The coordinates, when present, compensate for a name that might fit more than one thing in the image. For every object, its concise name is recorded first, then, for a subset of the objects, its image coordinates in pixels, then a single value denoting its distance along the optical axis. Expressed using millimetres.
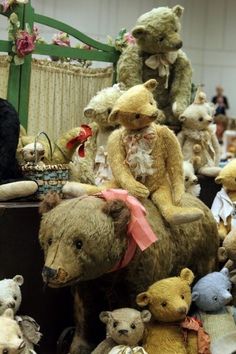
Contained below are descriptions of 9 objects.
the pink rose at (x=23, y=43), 2628
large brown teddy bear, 2076
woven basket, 2340
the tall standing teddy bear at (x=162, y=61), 2768
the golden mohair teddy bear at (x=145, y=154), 2269
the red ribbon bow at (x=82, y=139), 2497
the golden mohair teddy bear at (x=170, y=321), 2147
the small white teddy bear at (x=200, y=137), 2802
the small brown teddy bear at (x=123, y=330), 2089
